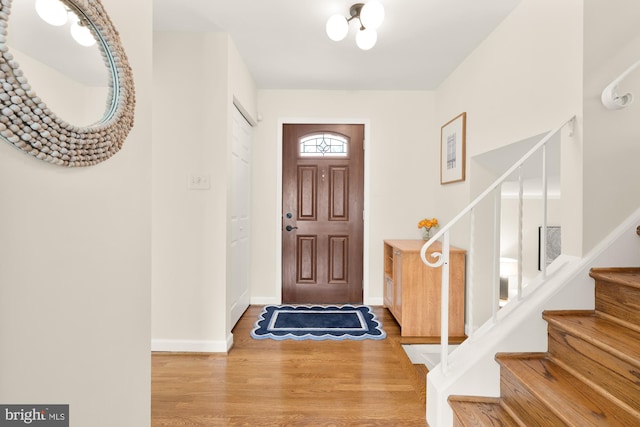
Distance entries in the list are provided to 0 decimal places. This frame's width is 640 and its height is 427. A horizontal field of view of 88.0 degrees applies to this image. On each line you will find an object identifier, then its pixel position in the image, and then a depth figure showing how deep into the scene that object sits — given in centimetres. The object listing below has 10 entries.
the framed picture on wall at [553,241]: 375
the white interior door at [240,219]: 288
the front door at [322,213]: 370
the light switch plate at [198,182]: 249
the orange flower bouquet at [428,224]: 339
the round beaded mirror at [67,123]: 68
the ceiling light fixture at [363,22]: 199
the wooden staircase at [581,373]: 112
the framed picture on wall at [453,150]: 291
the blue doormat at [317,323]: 274
